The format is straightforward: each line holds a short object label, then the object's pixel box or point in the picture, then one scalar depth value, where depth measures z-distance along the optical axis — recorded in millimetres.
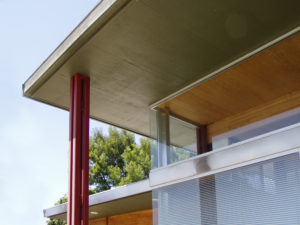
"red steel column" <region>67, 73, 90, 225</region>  6758
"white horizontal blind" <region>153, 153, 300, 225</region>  4898
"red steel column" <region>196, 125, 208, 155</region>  6266
